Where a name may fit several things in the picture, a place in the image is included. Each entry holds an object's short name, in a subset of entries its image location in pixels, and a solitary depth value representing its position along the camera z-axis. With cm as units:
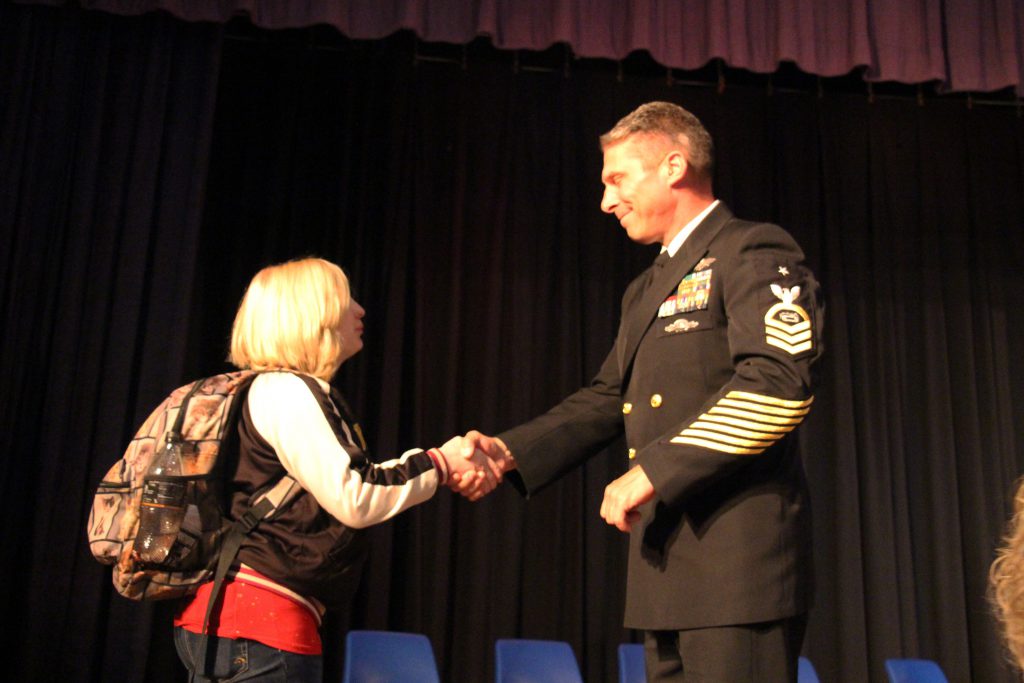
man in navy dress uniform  199
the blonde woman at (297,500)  213
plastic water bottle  210
